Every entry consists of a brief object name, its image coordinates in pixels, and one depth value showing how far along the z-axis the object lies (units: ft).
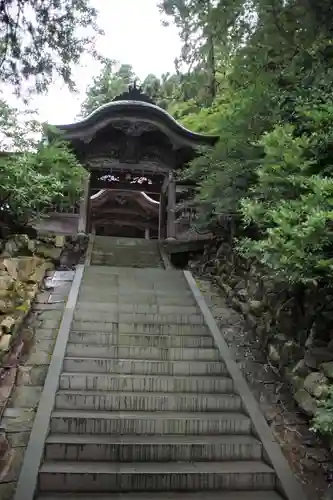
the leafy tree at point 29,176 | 25.53
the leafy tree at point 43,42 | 12.56
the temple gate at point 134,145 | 39.47
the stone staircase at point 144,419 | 11.76
